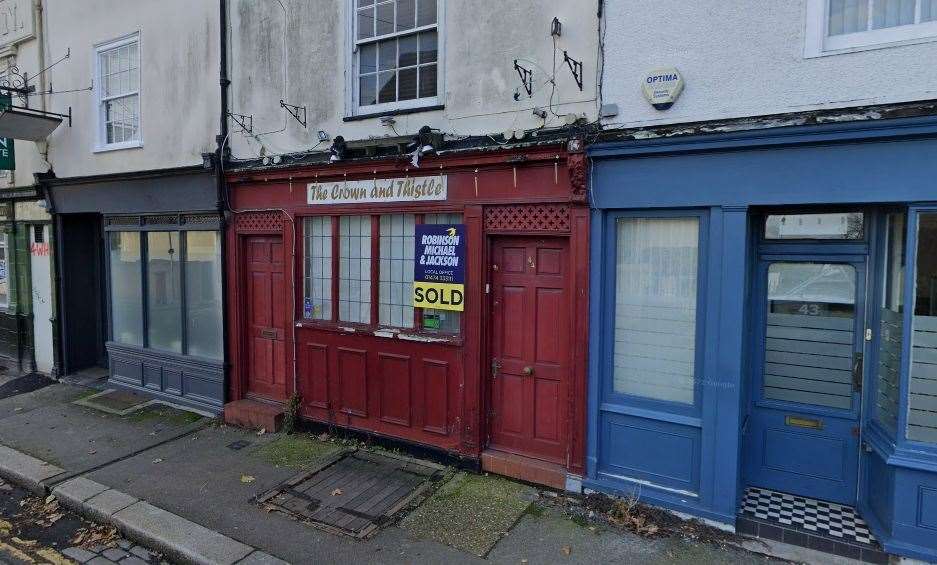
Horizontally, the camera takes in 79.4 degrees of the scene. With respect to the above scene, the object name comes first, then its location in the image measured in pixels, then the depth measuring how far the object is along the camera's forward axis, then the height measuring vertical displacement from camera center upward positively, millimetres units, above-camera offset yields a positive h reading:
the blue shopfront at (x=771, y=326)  4281 -634
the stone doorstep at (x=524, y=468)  5652 -2230
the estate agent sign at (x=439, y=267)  6133 -179
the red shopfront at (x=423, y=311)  5676 -691
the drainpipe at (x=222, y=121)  7820 +1779
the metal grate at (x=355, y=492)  5258 -2461
